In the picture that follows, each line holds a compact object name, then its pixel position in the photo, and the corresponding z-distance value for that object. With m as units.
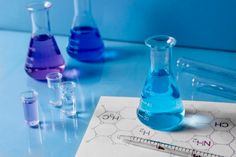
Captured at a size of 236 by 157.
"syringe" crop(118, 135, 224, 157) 0.69
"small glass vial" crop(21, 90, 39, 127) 0.77
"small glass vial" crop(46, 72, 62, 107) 0.82
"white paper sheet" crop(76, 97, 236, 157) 0.71
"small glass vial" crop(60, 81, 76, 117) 0.80
